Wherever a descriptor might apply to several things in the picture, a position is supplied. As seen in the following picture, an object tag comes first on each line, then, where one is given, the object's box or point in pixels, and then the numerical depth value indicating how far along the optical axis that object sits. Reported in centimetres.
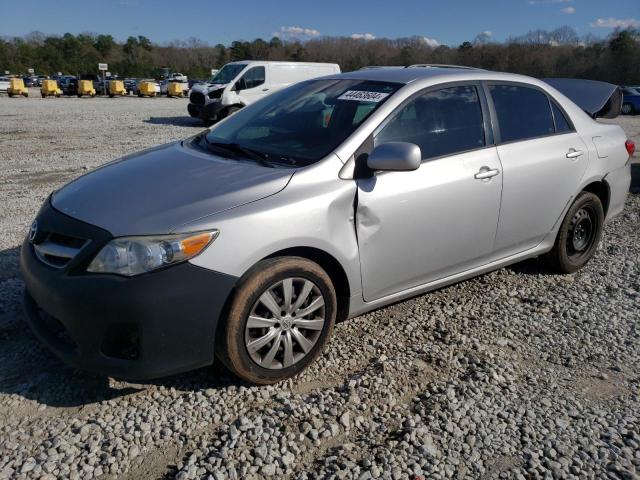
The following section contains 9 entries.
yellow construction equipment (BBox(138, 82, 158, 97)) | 4134
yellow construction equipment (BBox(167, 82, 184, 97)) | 4150
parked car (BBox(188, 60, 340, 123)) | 1764
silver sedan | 259
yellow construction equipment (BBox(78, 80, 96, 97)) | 3825
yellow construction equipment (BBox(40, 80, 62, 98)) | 3722
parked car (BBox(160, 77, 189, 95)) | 4352
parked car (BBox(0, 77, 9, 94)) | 3864
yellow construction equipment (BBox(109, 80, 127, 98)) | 4006
